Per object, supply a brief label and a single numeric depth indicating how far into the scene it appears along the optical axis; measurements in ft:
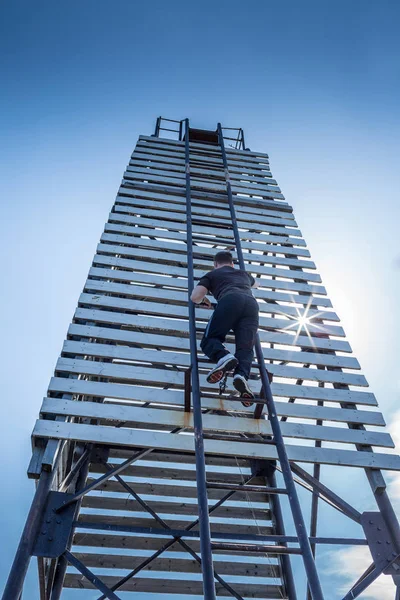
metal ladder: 7.11
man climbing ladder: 10.93
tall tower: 11.05
